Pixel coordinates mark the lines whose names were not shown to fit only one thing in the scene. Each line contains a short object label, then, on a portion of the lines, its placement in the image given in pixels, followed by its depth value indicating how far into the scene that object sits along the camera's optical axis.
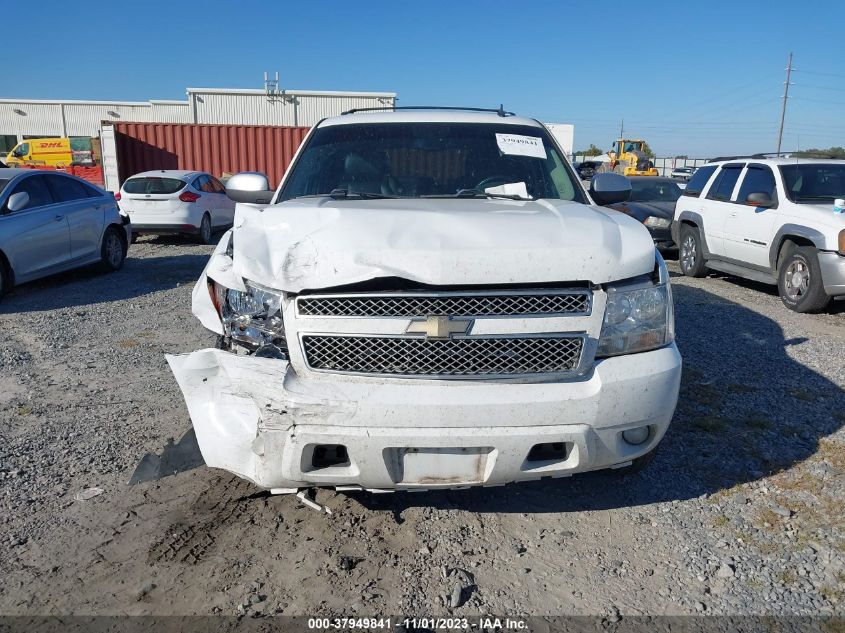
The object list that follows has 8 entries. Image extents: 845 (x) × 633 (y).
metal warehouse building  32.66
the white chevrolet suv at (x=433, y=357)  2.45
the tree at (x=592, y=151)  72.88
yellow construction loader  33.94
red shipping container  19.97
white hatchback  13.25
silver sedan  7.93
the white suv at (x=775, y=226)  7.48
